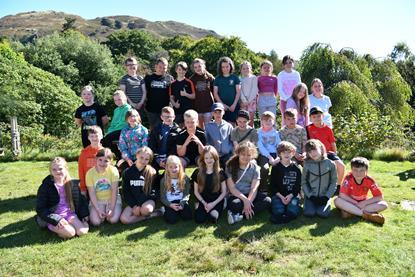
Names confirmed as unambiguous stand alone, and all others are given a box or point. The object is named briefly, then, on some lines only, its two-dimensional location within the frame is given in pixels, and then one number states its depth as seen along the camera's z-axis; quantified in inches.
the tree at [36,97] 479.5
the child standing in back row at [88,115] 267.4
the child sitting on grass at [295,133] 250.0
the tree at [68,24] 3049.5
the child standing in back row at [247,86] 298.5
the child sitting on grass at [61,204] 200.1
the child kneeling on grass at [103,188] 219.1
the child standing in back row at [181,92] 285.9
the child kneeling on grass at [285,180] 221.8
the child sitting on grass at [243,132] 249.4
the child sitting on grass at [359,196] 212.5
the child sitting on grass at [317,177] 221.6
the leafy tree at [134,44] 2028.8
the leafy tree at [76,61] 1130.7
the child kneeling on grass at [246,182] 219.5
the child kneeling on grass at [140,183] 223.5
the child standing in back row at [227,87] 289.4
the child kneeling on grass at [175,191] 218.8
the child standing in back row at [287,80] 298.2
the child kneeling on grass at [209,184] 219.3
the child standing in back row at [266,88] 299.6
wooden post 437.0
